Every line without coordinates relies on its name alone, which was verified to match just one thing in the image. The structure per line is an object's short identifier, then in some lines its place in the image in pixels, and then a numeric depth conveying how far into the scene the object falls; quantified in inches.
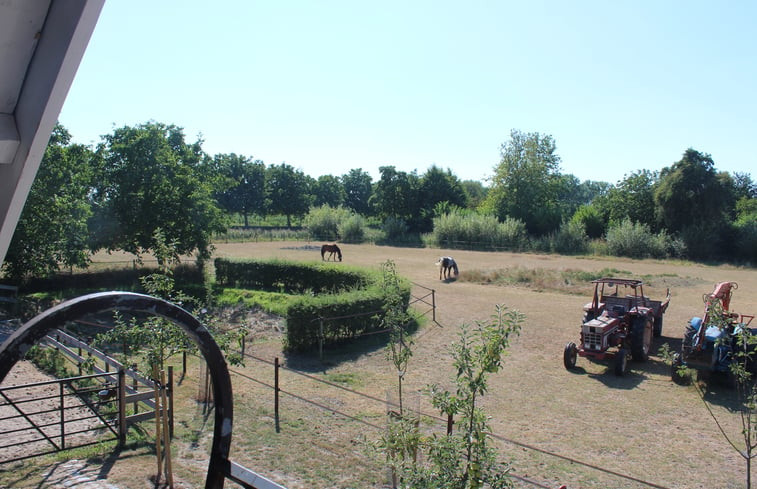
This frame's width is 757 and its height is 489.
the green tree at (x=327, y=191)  3826.3
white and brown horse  1035.9
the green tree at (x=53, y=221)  781.3
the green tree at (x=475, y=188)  4756.4
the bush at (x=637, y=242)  1469.0
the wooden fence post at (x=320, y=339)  503.2
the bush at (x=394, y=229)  2032.5
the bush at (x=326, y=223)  2150.6
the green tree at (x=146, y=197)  908.6
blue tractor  395.5
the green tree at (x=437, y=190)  2267.5
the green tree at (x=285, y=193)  2888.8
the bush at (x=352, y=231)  2042.3
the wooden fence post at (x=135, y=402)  335.6
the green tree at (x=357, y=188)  3737.7
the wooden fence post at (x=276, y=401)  348.5
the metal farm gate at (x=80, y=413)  295.4
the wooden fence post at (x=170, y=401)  294.8
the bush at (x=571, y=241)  1640.5
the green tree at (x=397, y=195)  2262.6
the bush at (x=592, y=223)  1775.3
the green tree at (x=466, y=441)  164.4
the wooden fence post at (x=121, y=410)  300.7
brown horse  1325.8
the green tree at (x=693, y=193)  1471.5
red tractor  450.0
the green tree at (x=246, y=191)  2967.5
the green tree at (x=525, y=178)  2207.2
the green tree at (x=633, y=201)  1674.5
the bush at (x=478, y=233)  1754.4
